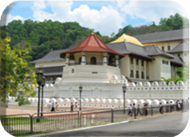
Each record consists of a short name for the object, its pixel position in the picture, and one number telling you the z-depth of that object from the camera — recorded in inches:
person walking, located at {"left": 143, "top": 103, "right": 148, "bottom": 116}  745.4
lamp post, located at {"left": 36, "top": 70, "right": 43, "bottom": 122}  612.4
